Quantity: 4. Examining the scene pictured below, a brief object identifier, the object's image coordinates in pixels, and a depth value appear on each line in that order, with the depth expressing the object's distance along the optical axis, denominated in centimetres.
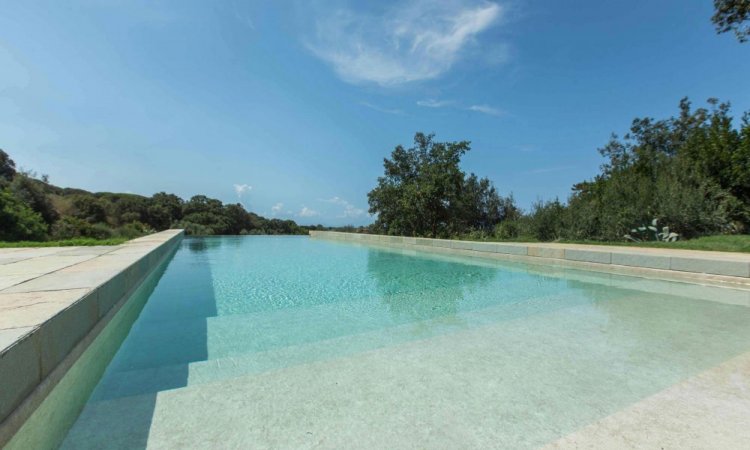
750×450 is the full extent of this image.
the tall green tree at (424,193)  1431
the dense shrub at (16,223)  885
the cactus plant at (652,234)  883
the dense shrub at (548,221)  1146
